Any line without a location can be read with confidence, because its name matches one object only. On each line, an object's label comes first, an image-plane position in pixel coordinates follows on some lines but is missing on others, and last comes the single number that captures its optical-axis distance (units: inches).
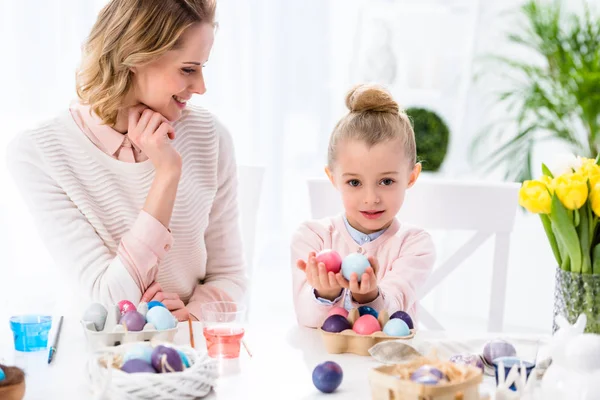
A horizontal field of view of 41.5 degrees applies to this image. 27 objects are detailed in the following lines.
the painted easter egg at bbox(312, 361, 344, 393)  51.0
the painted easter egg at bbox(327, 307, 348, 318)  62.9
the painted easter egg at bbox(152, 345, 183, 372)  48.2
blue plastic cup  59.7
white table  51.7
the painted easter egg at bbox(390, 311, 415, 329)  60.8
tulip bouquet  57.4
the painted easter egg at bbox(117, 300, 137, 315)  61.4
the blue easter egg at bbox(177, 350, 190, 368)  50.3
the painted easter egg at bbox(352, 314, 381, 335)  59.6
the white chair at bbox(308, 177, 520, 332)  90.4
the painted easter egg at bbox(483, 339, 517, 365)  56.8
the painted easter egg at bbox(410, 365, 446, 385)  44.8
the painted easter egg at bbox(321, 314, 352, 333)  59.9
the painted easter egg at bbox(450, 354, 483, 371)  54.3
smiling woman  74.6
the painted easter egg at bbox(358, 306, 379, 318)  62.7
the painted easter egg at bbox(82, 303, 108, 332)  58.7
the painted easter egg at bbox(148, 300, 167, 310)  62.2
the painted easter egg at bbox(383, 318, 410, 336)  58.9
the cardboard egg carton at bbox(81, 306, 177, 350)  57.7
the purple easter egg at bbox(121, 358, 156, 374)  47.9
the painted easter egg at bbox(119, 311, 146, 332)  58.3
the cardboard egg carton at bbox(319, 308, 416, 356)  58.9
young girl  74.8
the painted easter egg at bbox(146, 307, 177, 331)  59.5
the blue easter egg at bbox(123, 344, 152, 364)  49.0
